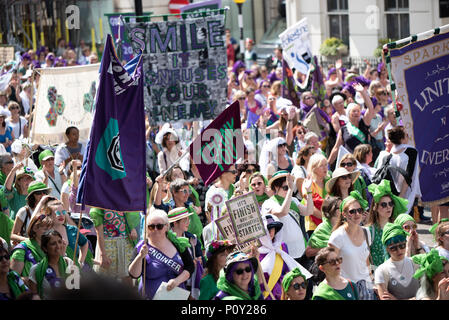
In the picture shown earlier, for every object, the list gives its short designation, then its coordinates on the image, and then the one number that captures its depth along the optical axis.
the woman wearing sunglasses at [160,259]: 14.41
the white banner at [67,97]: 26.78
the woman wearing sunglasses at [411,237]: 15.75
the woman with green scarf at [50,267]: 14.12
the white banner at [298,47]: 31.09
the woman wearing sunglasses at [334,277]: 13.63
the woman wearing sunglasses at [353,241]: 15.20
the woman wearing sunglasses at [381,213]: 16.55
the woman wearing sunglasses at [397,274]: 14.52
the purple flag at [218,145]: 19.09
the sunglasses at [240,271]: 13.18
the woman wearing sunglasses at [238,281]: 13.07
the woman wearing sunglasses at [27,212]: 16.91
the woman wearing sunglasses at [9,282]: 13.29
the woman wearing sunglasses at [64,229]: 16.11
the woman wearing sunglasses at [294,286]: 13.59
